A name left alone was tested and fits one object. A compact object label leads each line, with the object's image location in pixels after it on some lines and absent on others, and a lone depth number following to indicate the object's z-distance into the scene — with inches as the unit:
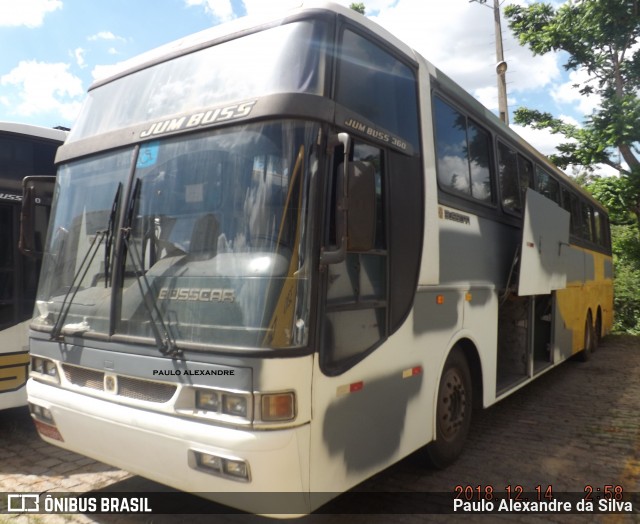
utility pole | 604.7
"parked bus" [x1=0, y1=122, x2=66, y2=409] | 208.7
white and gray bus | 111.0
